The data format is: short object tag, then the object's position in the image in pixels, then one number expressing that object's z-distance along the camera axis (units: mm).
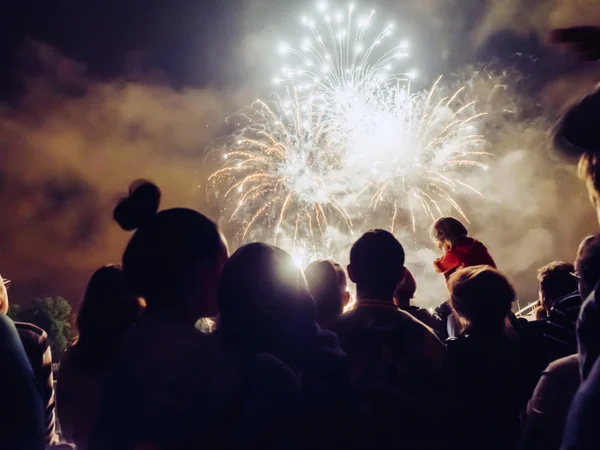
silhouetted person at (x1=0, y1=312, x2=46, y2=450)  1992
